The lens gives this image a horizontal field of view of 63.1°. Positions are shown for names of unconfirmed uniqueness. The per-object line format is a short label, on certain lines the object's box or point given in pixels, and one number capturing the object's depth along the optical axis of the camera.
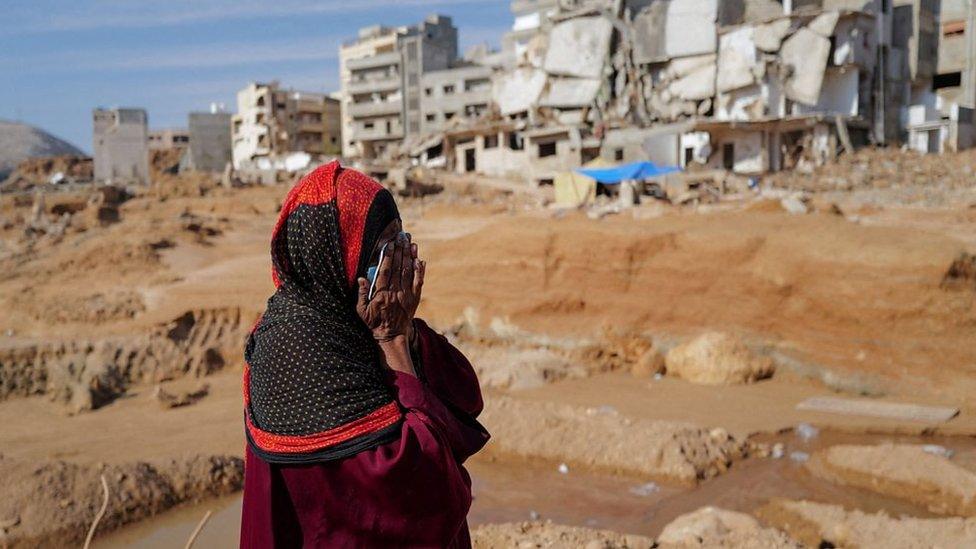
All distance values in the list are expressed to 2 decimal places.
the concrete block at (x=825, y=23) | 28.28
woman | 1.61
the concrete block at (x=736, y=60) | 30.56
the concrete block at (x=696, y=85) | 32.28
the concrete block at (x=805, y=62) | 28.64
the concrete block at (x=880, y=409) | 7.53
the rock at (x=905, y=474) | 5.87
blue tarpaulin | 22.25
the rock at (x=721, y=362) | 9.15
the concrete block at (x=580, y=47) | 36.22
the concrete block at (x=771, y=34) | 29.48
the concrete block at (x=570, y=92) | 36.41
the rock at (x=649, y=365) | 9.80
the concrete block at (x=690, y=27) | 32.56
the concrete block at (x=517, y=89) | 37.53
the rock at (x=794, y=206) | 13.02
